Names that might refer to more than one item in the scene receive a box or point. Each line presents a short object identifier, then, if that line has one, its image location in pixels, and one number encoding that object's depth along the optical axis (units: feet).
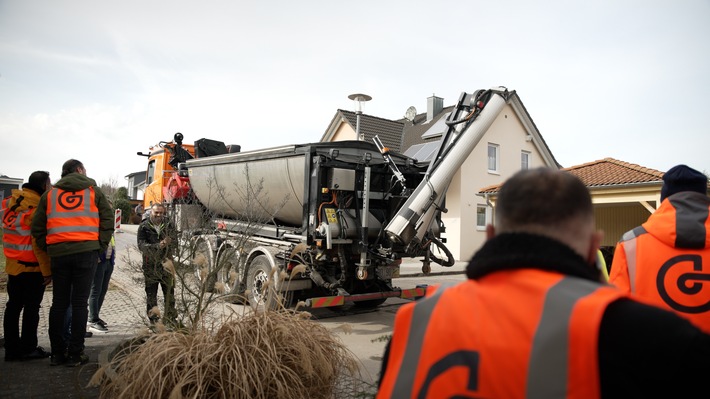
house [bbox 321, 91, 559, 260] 61.52
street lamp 27.50
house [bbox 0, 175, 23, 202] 119.74
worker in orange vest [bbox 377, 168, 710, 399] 3.14
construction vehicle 22.43
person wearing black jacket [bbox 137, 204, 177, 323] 13.84
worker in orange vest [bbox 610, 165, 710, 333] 8.30
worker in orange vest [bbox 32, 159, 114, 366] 15.05
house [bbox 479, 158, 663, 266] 39.96
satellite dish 90.00
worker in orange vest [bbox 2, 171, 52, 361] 15.61
